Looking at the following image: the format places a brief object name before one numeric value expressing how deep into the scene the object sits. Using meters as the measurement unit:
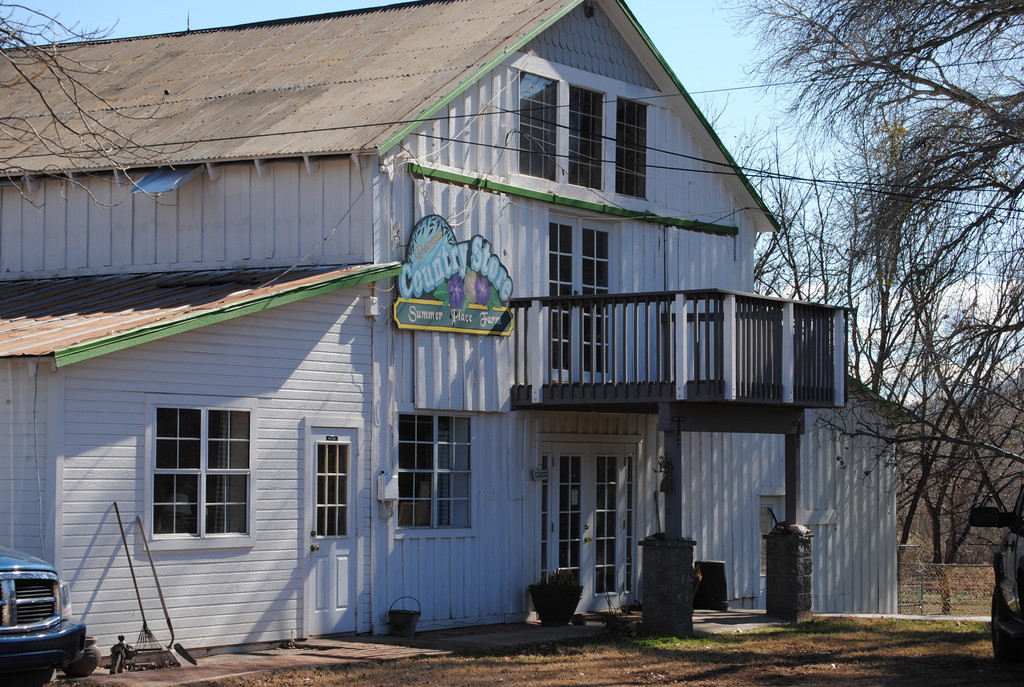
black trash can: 20.05
